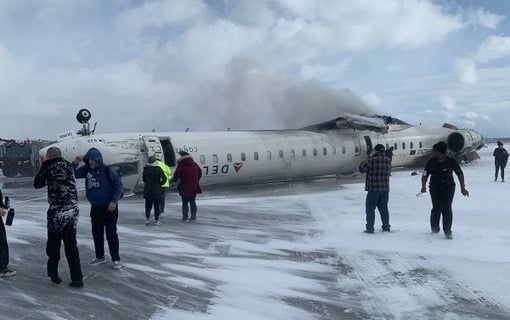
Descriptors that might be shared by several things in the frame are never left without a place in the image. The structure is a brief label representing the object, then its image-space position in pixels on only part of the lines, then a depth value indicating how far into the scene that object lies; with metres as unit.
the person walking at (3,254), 6.26
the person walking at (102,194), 6.93
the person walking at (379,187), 9.81
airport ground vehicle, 34.88
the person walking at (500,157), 19.69
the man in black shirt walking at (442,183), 9.07
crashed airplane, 17.92
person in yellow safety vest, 11.86
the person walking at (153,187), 11.31
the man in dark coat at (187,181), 11.81
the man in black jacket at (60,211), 6.04
